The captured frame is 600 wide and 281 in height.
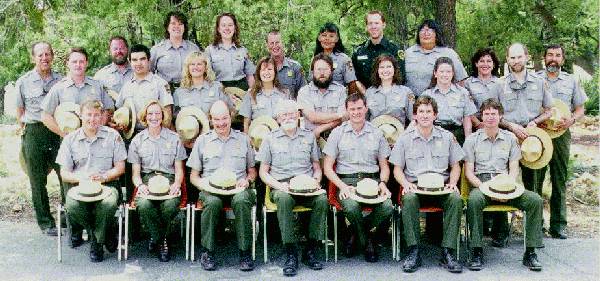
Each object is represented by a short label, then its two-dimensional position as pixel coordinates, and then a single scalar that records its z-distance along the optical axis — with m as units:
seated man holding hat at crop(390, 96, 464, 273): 6.10
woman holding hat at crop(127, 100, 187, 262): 6.35
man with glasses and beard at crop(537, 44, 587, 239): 7.22
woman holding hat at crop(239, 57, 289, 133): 6.96
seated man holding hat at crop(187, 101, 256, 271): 6.09
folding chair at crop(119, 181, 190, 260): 6.21
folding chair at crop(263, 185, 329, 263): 6.21
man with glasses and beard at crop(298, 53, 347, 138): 6.89
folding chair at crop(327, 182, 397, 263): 6.30
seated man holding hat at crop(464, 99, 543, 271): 6.12
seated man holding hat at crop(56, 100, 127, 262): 6.24
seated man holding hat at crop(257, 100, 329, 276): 6.07
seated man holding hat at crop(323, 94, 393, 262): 6.34
